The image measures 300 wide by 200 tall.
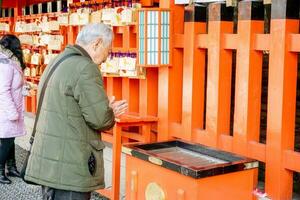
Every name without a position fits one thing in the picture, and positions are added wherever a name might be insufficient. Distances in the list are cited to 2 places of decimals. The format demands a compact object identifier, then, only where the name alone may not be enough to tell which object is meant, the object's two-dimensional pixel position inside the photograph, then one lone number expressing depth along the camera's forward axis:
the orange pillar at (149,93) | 5.76
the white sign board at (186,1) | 4.91
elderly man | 3.59
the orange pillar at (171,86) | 5.36
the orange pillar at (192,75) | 5.05
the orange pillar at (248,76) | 4.39
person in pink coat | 6.31
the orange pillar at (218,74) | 4.72
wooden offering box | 3.77
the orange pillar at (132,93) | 6.17
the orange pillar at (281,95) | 4.08
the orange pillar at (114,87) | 6.47
